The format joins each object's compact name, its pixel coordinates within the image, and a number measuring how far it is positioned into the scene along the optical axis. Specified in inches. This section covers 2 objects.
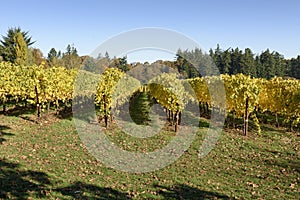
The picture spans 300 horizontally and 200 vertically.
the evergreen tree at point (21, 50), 2227.2
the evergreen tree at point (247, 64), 2770.7
